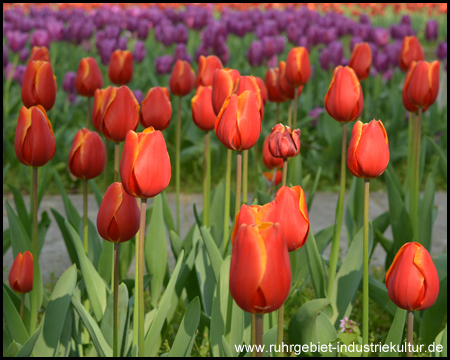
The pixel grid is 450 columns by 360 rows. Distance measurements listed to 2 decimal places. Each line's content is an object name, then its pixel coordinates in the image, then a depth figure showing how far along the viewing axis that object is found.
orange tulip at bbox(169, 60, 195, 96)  2.47
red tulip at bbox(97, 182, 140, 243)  2.06
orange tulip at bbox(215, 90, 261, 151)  2.09
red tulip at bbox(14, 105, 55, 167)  2.15
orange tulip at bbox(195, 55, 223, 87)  2.40
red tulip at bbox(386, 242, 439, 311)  2.02
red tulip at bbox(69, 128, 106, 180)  2.21
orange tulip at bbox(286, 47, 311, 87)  2.38
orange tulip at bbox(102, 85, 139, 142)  2.18
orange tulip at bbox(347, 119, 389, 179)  2.07
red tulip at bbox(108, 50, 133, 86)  2.54
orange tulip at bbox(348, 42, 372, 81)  2.50
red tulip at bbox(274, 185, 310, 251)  1.99
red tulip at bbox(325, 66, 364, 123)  2.22
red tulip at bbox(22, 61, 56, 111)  2.29
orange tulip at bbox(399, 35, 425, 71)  2.73
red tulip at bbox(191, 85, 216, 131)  2.30
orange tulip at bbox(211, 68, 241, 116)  2.21
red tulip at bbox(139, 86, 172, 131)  2.30
